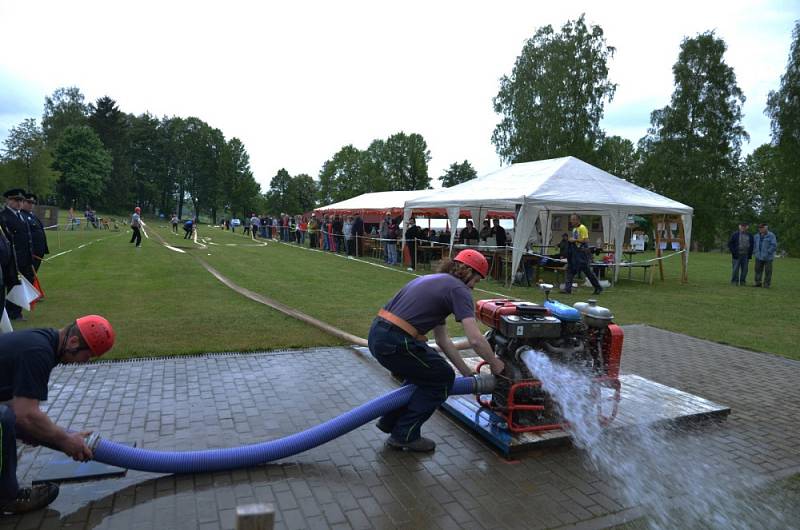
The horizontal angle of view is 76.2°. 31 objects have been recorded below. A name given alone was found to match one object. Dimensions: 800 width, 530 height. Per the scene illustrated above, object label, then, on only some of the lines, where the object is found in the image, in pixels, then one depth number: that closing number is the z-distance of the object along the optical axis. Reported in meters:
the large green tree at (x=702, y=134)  36.22
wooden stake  1.67
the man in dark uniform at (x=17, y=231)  8.21
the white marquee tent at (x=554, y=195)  13.84
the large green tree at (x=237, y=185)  86.75
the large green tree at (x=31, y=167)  52.22
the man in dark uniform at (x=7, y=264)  6.40
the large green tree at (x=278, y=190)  92.88
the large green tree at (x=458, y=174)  88.12
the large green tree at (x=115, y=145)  76.44
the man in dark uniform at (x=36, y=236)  8.84
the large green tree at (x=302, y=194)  90.94
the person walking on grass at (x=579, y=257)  12.96
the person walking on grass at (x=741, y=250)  15.34
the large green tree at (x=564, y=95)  36.16
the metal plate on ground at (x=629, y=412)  4.12
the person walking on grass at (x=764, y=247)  14.92
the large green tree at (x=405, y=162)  80.94
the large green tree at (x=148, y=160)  84.75
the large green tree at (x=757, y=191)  54.01
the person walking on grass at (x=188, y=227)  31.69
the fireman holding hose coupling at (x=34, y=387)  2.90
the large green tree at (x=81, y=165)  67.19
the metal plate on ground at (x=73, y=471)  3.50
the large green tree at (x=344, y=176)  78.94
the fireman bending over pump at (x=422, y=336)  3.85
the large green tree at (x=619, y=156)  37.66
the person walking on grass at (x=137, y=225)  23.17
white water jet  3.32
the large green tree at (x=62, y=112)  76.56
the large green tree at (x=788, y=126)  22.47
